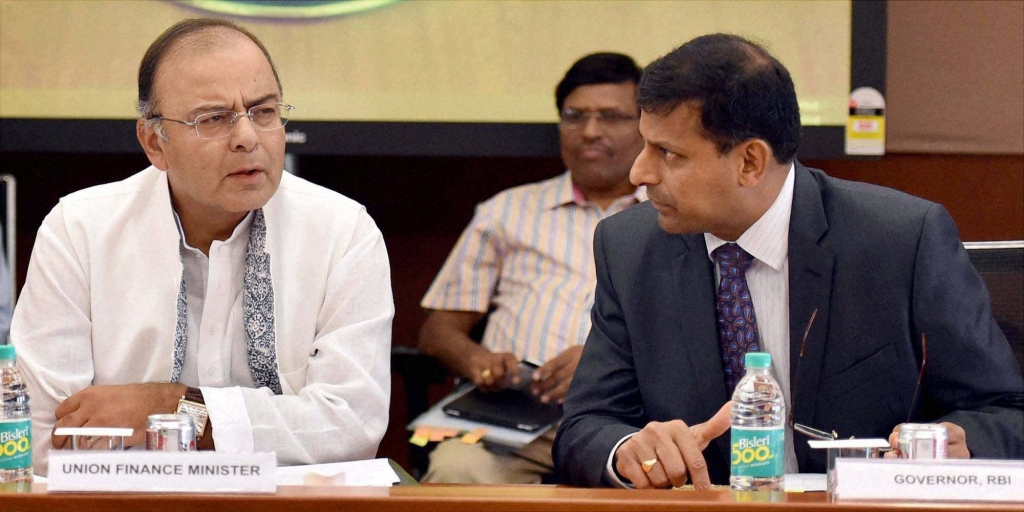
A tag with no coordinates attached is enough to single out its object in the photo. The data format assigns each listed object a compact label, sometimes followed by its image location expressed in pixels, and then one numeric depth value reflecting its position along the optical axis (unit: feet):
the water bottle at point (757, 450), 12.63
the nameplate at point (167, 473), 12.34
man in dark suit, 13.86
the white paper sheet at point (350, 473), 13.08
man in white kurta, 14.34
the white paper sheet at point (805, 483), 12.90
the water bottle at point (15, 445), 12.76
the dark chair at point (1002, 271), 14.73
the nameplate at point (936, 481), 12.20
